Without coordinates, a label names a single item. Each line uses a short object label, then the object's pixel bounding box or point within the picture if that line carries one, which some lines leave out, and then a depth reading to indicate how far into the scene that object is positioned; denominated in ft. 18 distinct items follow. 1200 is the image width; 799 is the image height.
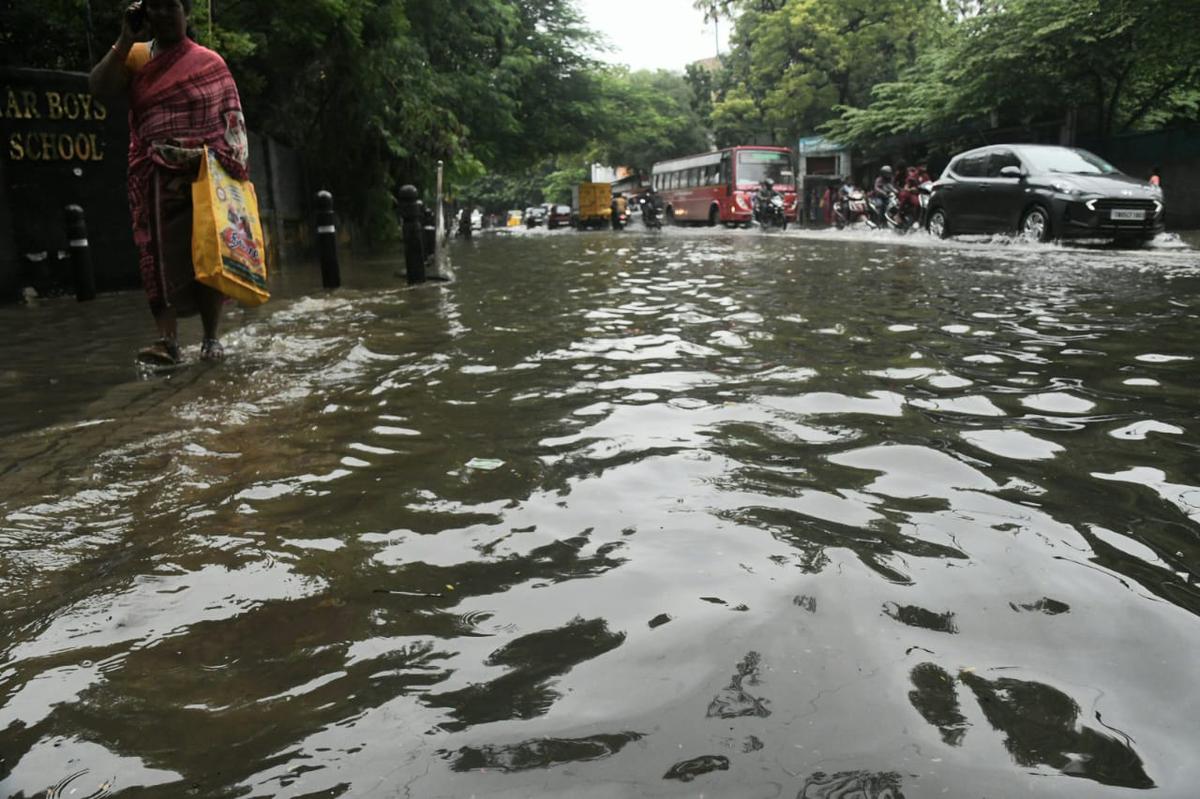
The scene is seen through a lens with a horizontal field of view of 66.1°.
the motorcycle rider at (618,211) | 132.26
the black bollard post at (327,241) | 28.25
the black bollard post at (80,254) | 26.55
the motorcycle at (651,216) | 104.17
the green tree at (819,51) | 115.85
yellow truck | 138.62
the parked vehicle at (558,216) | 167.84
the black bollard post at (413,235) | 30.40
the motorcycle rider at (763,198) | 86.12
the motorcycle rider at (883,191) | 72.43
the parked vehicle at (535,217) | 197.59
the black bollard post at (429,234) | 38.65
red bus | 103.45
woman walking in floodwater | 14.43
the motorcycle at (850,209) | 83.76
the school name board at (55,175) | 27.30
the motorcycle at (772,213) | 84.64
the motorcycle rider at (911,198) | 64.90
